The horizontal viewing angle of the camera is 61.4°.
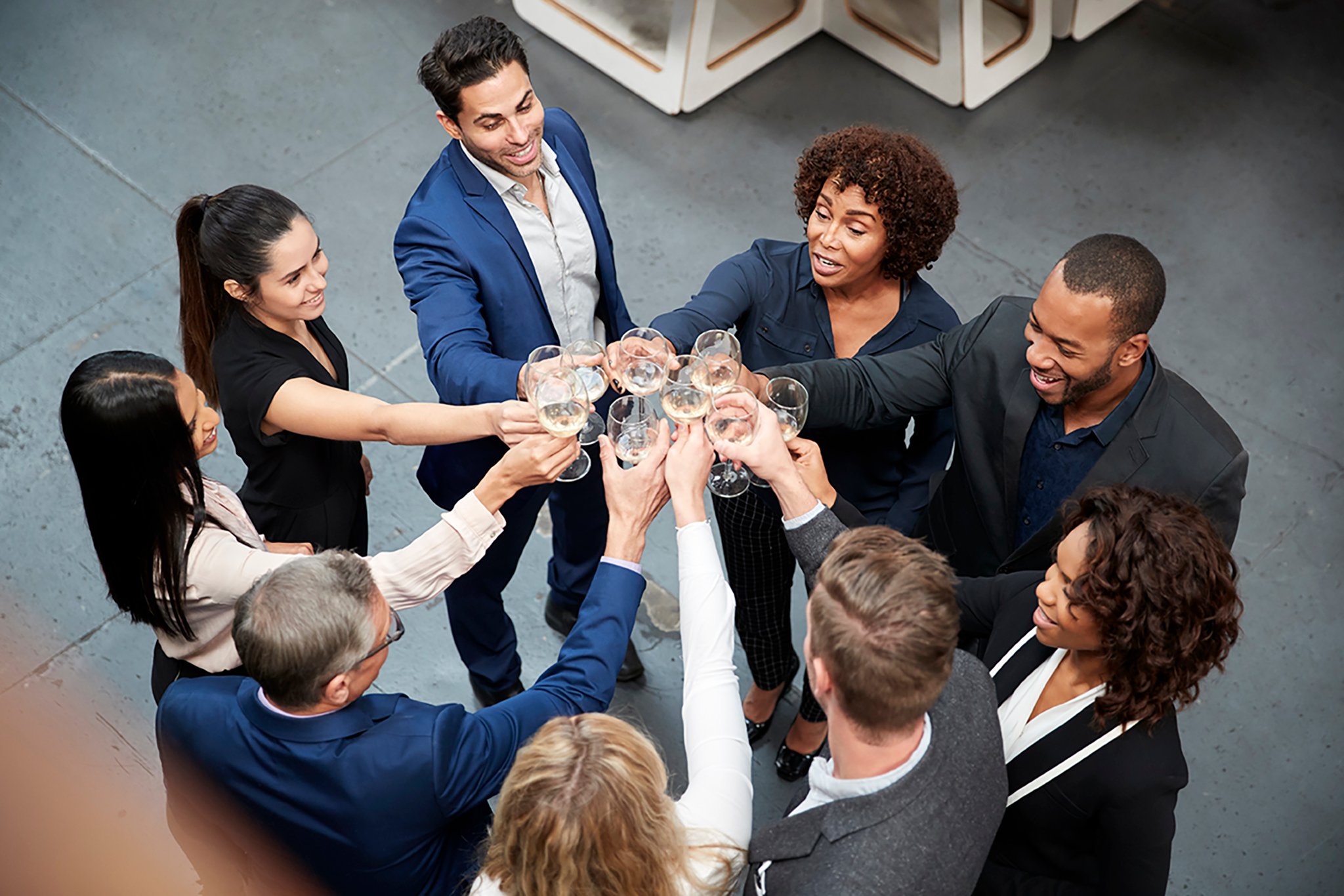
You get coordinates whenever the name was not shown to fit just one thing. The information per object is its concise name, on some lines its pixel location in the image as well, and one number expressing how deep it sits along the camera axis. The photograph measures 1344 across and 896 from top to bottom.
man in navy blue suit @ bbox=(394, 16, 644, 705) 2.66
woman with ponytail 2.51
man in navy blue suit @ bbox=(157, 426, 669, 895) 1.92
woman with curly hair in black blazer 1.92
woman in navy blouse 2.69
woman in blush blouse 2.20
